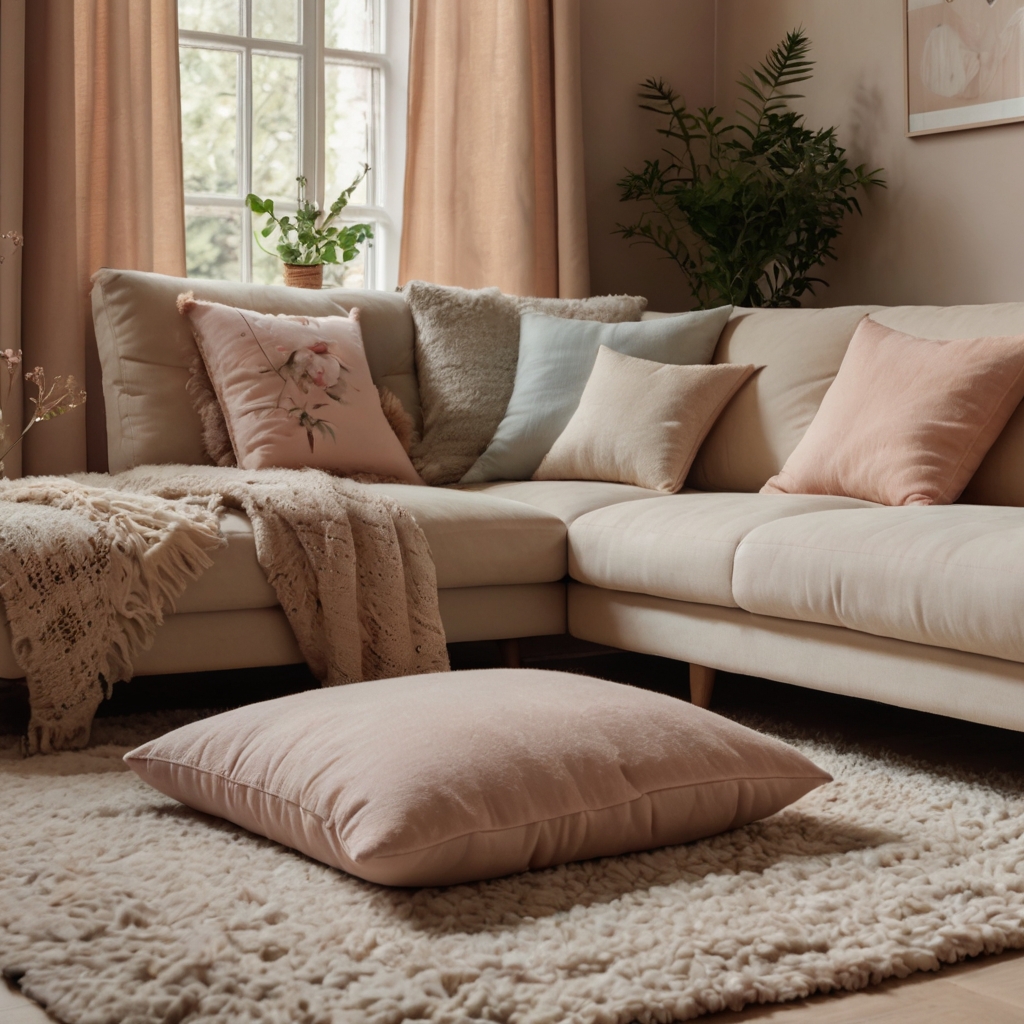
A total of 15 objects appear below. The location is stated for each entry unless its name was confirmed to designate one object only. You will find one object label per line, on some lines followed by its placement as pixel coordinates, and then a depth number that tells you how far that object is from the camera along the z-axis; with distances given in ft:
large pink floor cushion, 5.15
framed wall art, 11.65
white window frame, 13.32
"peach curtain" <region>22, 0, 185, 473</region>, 10.97
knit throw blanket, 7.48
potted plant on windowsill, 12.48
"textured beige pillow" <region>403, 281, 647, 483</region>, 10.88
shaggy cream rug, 4.25
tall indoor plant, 13.05
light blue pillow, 10.77
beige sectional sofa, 6.90
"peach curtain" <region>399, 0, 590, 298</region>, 13.48
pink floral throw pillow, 9.82
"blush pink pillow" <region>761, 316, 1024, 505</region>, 8.50
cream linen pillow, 10.05
